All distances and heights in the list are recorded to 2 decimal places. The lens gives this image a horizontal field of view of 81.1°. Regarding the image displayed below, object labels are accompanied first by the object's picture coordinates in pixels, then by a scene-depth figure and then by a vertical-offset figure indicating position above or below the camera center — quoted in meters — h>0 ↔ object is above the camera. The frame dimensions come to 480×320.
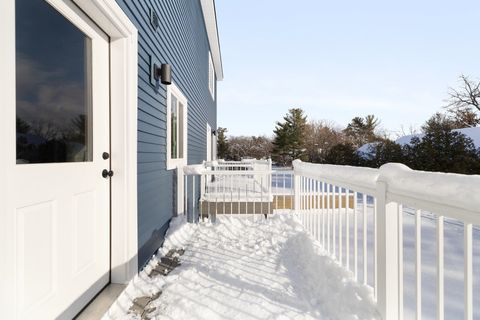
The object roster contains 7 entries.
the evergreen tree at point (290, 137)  27.17 +2.09
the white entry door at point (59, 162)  1.29 -0.02
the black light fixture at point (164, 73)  3.13 +0.97
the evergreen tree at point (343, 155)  14.36 +0.18
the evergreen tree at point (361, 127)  30.75 +3.68
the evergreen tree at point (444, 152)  8.84 +0.20
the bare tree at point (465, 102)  16.23 +3.32
